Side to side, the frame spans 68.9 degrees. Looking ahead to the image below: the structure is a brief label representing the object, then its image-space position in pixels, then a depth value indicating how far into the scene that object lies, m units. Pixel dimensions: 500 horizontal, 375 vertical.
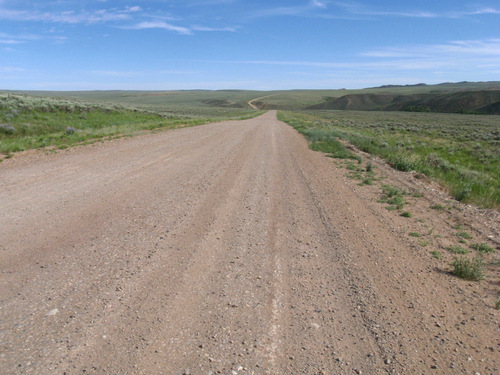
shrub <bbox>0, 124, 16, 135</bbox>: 16.65
